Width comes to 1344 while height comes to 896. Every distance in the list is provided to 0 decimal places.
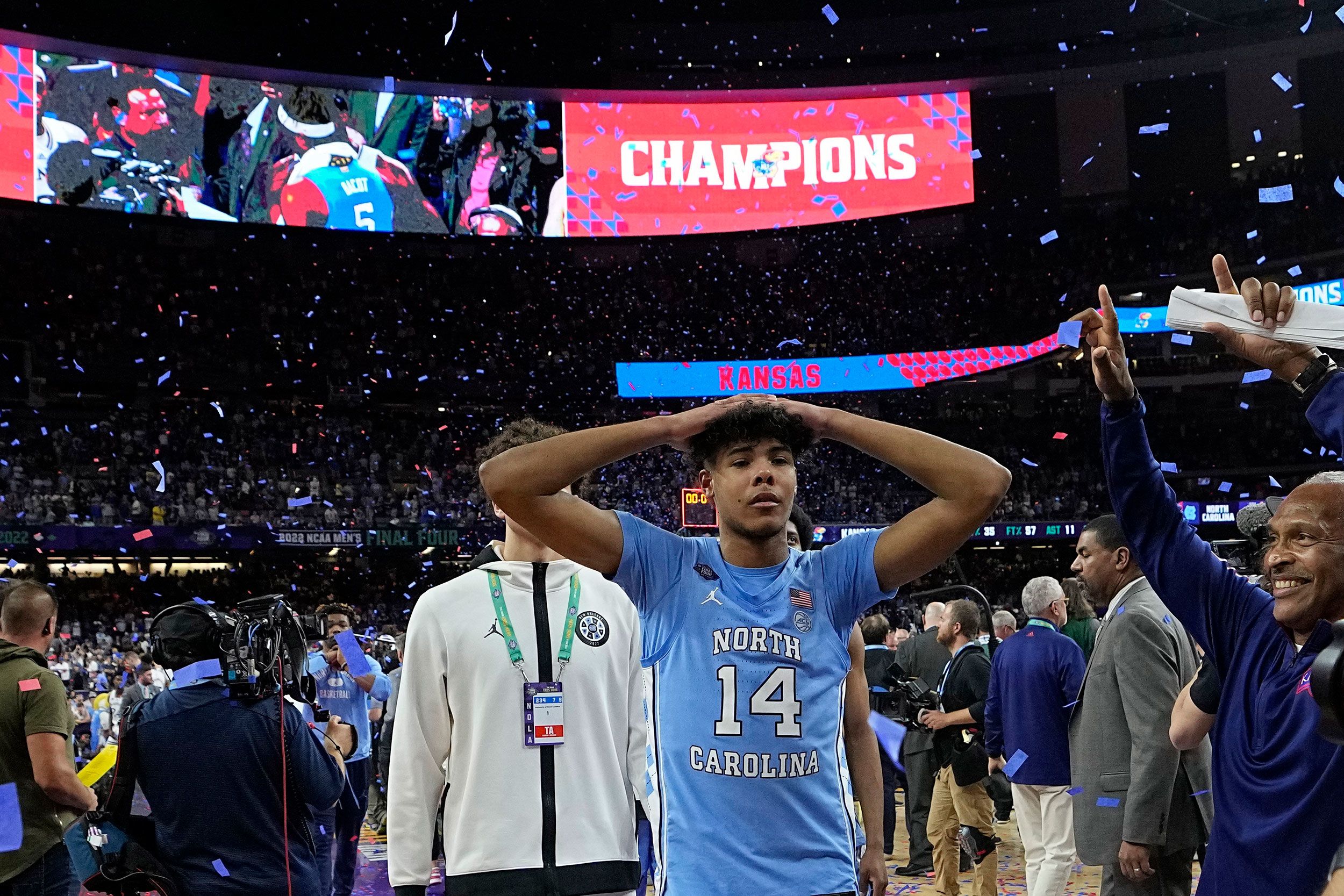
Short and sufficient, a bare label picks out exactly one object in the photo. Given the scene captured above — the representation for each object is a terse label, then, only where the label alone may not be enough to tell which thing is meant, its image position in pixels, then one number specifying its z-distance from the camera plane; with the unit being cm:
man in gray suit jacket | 411
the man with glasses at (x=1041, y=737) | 545
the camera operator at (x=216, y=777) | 354
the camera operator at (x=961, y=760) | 696
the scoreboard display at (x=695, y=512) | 1989
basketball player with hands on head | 242
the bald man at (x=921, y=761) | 823
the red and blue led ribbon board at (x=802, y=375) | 2945
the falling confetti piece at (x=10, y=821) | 409
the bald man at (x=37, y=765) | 410
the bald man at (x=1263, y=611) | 223
